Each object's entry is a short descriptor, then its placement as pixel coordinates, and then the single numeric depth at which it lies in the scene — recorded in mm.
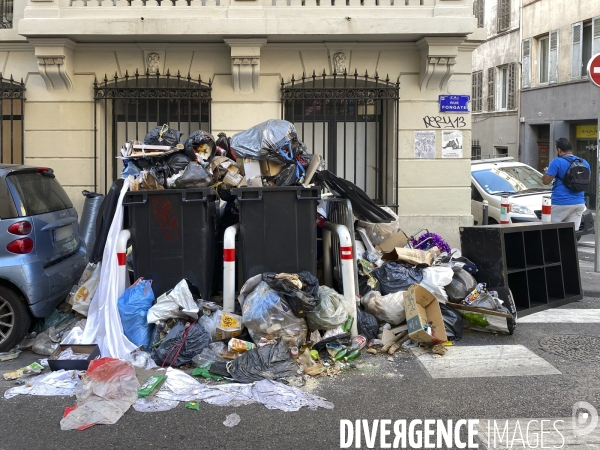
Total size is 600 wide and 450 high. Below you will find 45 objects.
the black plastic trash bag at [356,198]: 6578
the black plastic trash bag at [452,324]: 6160
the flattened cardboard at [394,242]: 7656
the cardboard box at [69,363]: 5297
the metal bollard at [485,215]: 11816
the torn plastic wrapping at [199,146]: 6609
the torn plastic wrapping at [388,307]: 6125
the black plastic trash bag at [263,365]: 5121
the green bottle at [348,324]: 5797
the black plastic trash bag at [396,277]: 6547
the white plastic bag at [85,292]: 6316
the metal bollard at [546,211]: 10601
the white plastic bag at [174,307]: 5734
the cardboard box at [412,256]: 6828
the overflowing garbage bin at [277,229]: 5969
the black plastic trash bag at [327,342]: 5633
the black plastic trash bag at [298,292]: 5543
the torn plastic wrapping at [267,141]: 6367
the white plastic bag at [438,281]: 6418
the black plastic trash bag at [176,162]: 6484
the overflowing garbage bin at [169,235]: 6086
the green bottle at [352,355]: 5574
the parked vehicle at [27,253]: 5859
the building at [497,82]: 26047
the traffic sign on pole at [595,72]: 9633
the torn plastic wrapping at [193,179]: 6258
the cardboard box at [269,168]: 6430
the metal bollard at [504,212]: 11173
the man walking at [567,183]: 9625
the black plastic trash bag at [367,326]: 6062
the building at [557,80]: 21156
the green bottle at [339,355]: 5531
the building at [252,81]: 9828
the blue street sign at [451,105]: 10484
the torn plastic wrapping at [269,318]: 5504
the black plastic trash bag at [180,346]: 5441
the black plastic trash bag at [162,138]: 6707
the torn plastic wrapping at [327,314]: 5688
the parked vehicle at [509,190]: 12070
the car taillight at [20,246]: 5855
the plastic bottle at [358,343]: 5715
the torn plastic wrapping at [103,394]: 4391
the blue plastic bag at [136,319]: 5781
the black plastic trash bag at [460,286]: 6477
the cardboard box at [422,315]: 5746
